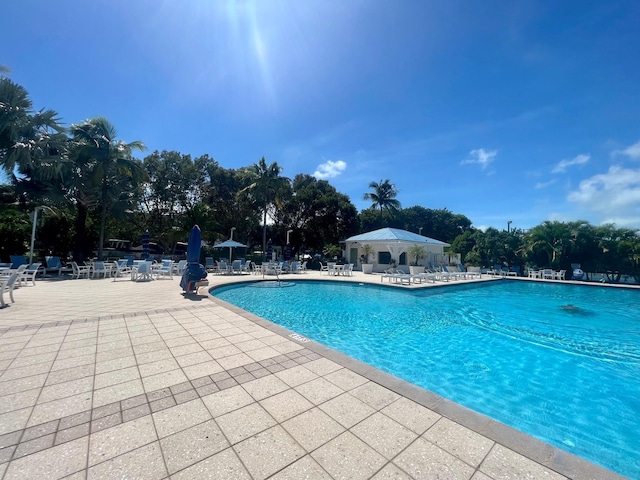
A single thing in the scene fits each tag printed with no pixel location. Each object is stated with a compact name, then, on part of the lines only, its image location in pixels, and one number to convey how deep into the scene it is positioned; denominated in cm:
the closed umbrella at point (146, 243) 1532
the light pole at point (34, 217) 1197
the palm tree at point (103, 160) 1439
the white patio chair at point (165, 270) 1398
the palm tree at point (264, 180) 2216
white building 2091
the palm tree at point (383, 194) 3288
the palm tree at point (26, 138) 1134
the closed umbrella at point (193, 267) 864
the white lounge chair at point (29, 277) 965
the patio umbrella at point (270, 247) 2030
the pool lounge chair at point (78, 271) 1230
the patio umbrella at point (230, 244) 1769
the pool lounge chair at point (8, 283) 610
